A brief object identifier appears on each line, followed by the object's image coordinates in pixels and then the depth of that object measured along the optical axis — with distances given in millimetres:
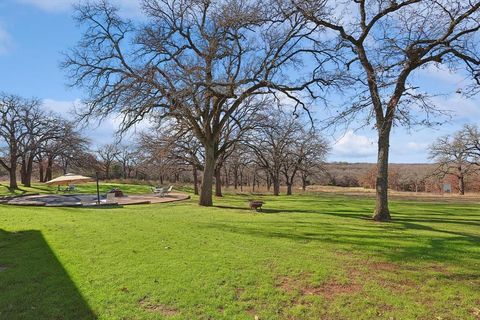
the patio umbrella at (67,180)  23359
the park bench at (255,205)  17906
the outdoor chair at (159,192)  29675
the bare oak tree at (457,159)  48031
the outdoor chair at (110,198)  22530
